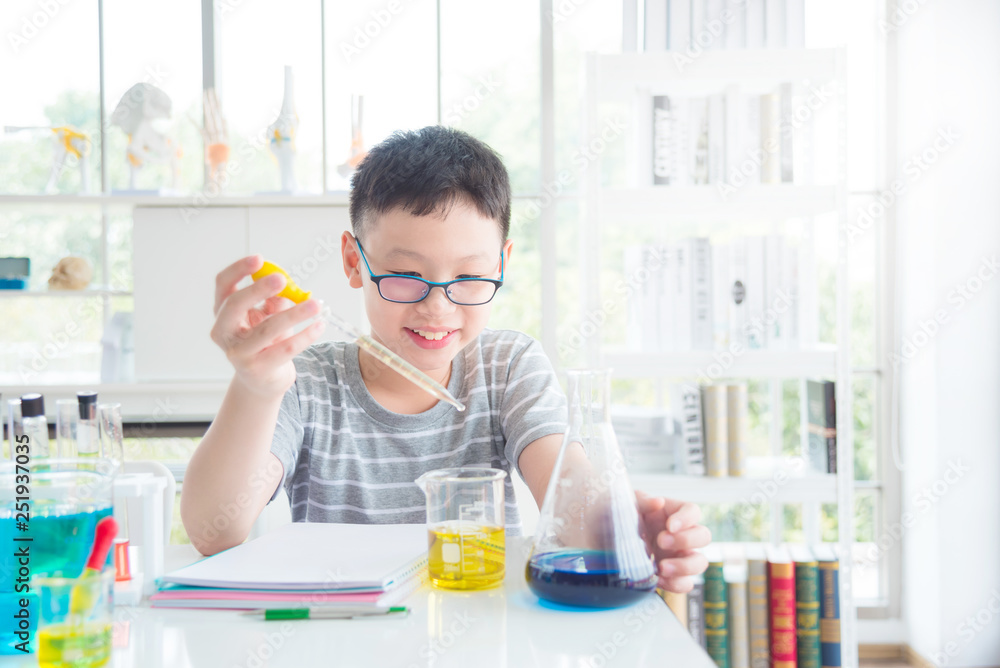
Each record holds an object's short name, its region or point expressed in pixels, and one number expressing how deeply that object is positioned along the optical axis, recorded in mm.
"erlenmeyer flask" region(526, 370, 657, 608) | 585
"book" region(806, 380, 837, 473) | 1900
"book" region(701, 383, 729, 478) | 1896
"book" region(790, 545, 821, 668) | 1849
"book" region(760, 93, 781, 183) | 1907
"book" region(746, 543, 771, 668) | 1885
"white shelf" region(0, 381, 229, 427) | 2201
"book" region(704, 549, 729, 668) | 1897
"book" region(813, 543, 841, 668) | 1843
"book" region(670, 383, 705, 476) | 1917
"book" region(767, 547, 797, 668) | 1863
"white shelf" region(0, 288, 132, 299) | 2211
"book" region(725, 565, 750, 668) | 1891
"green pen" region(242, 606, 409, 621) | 582
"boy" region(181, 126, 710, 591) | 784
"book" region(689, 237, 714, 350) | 1925
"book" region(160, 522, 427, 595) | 607
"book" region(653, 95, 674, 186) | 1929
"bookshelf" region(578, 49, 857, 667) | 1854
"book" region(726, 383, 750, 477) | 1901
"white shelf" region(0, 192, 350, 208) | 2217
